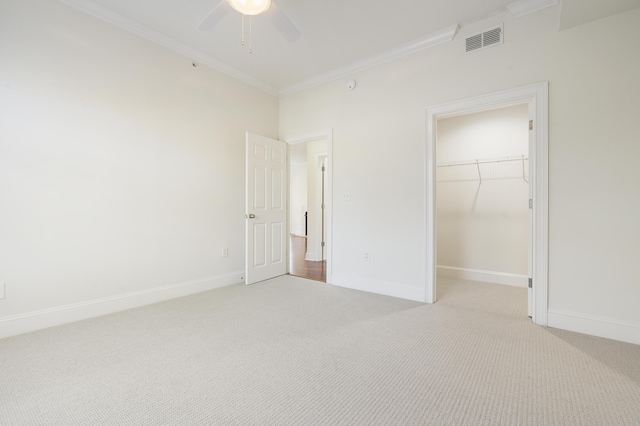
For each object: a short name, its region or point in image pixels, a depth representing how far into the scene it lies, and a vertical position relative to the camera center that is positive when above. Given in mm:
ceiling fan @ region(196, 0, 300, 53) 1930 +1436
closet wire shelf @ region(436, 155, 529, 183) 3719 +624
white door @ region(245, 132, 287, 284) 3785 +43
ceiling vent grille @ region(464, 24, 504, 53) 2668 +1729
